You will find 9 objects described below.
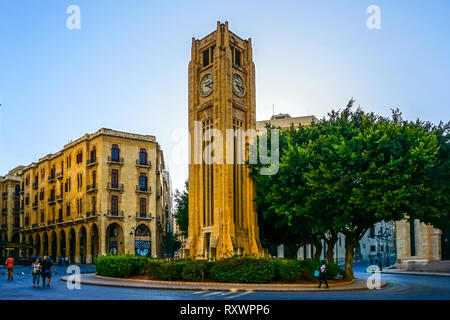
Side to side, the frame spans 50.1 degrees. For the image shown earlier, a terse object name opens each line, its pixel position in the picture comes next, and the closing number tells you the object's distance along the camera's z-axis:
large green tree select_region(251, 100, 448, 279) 24.52
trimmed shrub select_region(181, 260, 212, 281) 25.27
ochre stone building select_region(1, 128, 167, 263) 57.09
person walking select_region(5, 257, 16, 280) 29.54
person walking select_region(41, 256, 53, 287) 23.55
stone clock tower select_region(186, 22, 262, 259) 38.12
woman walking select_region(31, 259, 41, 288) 23.86
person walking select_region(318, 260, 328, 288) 23.05
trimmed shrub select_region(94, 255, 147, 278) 28.06
